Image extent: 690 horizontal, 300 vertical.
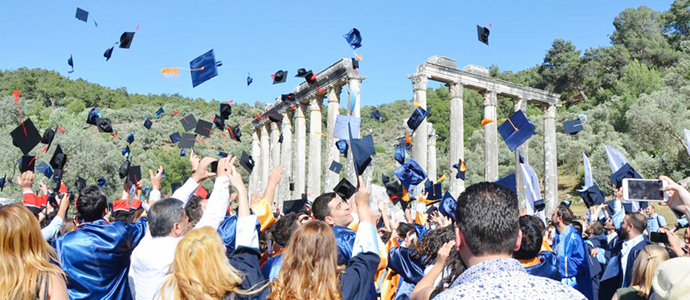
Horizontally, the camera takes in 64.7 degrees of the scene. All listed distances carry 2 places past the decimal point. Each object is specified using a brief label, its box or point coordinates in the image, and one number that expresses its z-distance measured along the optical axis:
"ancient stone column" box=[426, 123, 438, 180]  37.38
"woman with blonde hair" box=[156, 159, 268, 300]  3.49
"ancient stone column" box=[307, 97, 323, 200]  38.59
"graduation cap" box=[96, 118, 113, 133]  13.88
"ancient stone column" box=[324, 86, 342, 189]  35.94
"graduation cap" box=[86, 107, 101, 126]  14.50
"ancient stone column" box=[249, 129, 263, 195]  50.81
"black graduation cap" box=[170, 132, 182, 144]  17.74
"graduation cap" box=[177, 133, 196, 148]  14.66
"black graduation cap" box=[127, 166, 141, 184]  11.51
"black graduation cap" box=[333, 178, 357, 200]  6.51
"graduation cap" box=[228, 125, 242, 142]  16.01
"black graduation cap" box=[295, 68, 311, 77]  17.64
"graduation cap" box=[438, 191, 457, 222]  8.36
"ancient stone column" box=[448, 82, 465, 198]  35.25
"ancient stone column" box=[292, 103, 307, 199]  40.09
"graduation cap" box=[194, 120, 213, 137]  12.49
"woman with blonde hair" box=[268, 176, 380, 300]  3.73
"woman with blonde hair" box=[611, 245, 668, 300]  4.72
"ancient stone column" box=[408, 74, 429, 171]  32.66
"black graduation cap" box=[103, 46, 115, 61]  12.72
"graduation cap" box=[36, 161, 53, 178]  18.31
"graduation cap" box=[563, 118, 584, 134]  15.51
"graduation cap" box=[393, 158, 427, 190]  10.97
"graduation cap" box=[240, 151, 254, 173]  9.20
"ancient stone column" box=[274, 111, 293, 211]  42.59
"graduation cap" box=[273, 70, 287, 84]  17.94
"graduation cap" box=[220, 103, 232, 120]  13.57
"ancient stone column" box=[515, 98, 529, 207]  39.08
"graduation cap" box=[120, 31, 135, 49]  12.52
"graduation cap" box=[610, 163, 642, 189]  9.97
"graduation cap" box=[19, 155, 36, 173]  8.75
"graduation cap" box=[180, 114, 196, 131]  15.14
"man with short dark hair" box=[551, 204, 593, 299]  7.27
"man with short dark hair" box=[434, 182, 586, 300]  2.17
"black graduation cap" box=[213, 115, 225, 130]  12.74
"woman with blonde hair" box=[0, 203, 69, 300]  3.18
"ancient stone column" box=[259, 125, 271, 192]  48.75
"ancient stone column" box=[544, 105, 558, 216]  38.50
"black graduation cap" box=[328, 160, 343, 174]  18.50
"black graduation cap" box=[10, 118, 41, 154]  8.34
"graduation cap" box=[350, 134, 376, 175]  5.71
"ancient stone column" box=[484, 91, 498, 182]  36.66
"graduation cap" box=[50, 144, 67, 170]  11.84
